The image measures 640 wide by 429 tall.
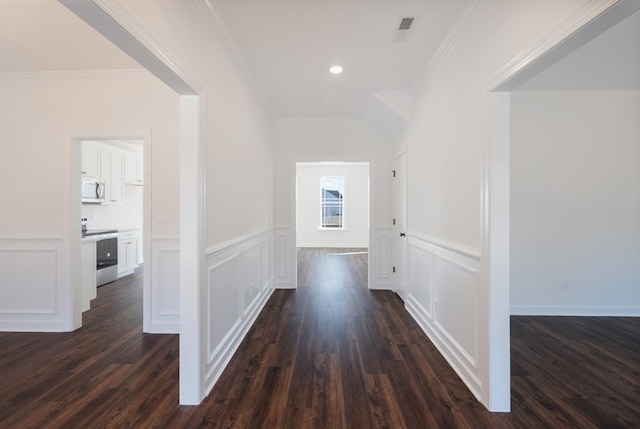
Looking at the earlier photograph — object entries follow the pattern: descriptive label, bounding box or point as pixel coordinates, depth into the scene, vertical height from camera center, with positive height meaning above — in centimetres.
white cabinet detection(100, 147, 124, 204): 520 +76
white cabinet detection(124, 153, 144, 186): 573 +93
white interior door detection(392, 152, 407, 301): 398 -16
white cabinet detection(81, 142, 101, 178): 472 +93
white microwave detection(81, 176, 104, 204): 476 +42
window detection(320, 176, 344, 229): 961 +40
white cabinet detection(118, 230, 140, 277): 536 -72
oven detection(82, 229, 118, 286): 471 -69
